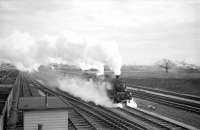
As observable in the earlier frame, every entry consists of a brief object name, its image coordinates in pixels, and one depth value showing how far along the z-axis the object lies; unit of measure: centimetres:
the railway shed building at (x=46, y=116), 1538
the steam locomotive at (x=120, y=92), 2580
